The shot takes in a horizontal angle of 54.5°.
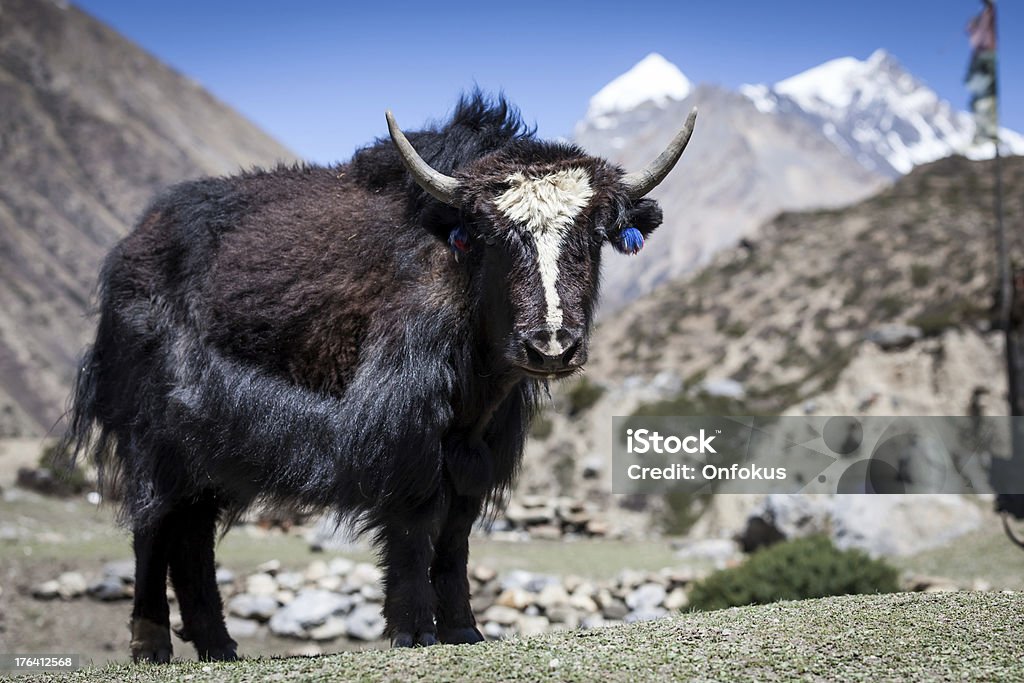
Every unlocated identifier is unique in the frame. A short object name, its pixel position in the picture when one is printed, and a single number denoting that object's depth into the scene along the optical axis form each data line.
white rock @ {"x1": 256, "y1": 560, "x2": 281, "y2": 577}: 13.66
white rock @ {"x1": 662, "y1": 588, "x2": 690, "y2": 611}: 12.45
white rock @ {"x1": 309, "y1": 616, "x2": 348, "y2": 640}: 11.87
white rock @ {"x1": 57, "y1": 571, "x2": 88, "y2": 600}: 12.43
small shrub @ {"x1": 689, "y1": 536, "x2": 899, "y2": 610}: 10.30
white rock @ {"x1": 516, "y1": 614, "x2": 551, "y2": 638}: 11.54
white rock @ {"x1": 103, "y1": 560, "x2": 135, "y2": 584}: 12.92
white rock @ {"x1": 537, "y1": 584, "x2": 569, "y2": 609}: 12.50
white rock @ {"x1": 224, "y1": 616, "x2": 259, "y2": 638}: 12.01
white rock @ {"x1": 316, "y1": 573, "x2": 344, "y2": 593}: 13.30
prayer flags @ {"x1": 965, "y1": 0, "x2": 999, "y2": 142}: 20.12
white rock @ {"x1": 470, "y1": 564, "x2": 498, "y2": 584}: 13.46
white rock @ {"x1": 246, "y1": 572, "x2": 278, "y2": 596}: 13.02
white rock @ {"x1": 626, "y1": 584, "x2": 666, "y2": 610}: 12.59
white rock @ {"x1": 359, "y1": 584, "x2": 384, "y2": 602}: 13.02
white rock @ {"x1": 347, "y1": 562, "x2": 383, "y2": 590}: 13.41
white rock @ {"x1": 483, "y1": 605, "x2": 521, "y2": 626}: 12.03
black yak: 5.12
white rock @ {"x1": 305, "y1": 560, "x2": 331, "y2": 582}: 13.64
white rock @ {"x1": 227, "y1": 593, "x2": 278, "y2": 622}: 12.39
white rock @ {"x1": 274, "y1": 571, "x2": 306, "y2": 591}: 13.21
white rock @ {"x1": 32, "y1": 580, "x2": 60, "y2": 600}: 12.38
